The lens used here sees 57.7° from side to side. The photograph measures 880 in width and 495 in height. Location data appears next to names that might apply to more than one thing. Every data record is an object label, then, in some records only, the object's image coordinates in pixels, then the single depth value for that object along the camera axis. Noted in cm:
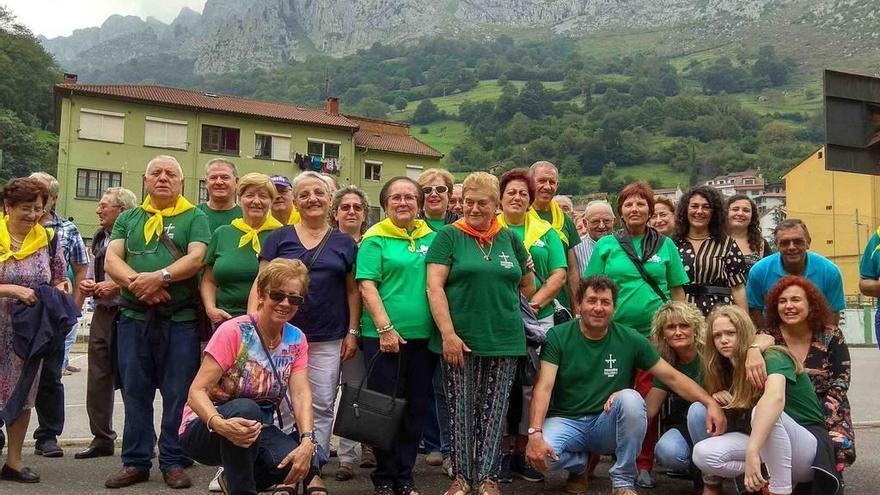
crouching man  499
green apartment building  4241
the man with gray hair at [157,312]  518
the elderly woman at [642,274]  557
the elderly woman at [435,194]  607
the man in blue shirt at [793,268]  546
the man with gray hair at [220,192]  570
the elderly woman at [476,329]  479
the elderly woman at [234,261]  524
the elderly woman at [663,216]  663
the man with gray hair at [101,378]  602
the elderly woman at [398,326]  486
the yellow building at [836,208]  3991
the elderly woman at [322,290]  499
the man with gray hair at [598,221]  663
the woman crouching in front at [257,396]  396
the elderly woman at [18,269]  520
